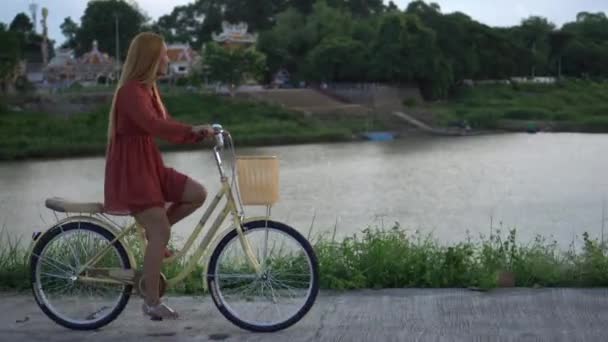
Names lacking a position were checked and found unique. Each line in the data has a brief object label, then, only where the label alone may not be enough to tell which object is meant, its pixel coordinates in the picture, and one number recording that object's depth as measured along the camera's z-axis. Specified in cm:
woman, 319
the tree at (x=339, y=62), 4734
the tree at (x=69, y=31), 5884
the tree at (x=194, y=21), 6400
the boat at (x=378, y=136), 3650
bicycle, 326
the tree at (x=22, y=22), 5778
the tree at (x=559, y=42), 6406
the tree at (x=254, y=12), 6525
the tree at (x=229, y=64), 4050
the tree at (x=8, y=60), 3803
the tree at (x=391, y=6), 6800
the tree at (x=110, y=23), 5228
